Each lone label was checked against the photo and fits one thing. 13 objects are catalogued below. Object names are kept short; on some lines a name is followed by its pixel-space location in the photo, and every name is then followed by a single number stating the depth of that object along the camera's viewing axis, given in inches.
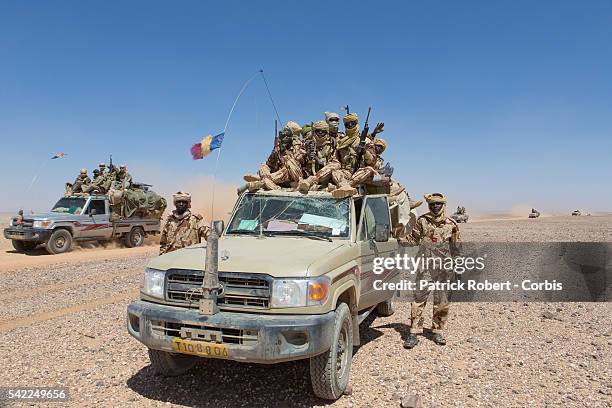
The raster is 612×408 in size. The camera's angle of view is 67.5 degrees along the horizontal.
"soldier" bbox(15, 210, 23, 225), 569.3
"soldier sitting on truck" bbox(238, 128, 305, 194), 231.9
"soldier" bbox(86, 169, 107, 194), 652.3
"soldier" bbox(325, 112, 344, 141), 320.8
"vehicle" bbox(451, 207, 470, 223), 1414.9
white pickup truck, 560.7
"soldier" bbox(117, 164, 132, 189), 687.1
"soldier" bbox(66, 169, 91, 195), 653.9
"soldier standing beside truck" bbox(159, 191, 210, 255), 261.9
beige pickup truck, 143.0
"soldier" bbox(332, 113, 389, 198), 276.1
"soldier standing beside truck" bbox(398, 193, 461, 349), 241.8
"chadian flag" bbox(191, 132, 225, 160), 223.3
